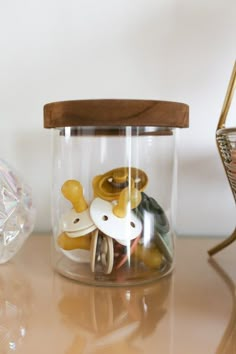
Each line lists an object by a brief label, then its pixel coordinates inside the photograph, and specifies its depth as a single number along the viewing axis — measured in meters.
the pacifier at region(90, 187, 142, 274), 0.52
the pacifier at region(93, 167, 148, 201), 0.55
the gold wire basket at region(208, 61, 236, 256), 0.48
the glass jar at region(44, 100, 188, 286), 0.48
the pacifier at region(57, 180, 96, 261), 0.53
